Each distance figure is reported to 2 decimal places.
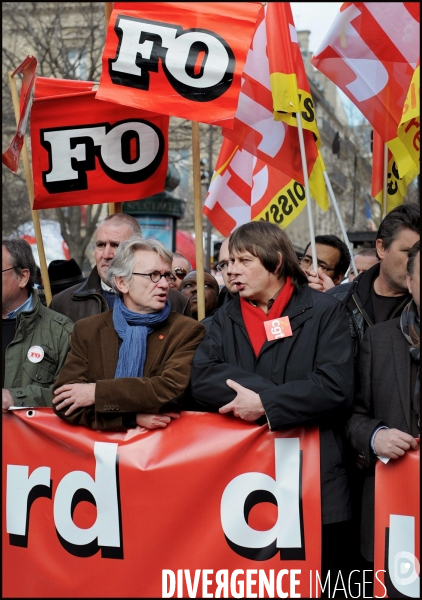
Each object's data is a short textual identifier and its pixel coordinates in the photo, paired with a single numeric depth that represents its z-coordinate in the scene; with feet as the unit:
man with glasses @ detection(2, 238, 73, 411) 15.66
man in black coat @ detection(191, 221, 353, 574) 13.07
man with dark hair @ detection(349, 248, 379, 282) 26.11
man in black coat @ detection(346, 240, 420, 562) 13.00
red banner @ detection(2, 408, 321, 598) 13.61
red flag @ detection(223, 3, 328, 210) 21.08
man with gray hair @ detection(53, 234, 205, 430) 13.91
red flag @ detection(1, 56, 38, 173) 19.92
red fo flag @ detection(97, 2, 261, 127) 17.90
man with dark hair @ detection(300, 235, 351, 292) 21.29
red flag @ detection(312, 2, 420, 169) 19.97
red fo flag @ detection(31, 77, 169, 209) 21.06
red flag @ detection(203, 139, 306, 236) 24.97
